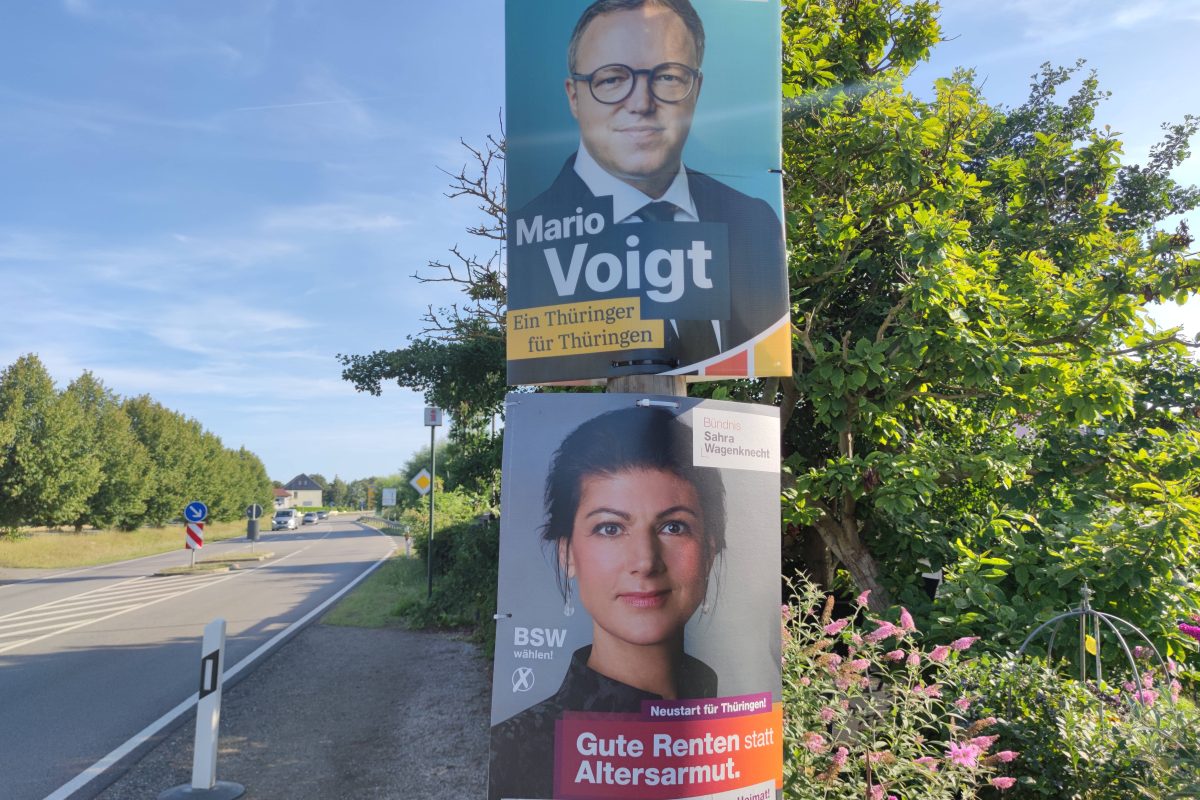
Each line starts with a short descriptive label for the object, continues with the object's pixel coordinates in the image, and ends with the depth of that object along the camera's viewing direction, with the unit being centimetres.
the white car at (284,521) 7331
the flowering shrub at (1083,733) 322
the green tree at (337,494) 17600
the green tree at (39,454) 3609
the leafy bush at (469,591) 898
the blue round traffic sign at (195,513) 2078
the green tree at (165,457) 5516
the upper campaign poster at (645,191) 339
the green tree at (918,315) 584
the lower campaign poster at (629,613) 290
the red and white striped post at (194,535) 2206
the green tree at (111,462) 4566
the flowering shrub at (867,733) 334
